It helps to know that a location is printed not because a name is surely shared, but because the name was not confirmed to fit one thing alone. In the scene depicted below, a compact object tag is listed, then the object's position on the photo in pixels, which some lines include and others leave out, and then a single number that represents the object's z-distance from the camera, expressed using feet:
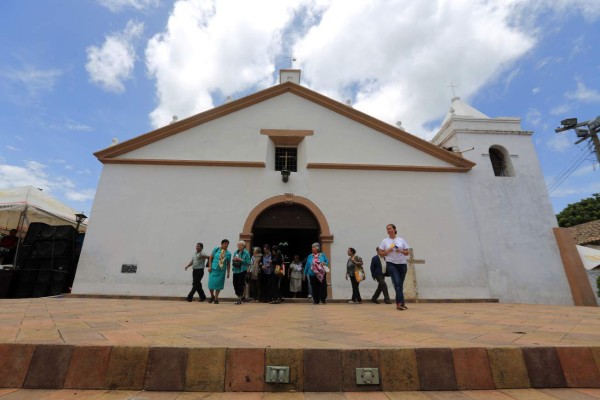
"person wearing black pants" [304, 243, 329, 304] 26.53
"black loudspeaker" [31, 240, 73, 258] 29.32
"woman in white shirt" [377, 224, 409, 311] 19.57
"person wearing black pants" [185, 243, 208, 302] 26.65
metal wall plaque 30.17
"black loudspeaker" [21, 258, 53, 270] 29.04
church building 31.14
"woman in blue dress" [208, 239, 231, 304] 25.07
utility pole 40.29
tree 85.10
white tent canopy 33.47
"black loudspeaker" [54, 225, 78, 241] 30.43
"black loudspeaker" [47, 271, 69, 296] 28.99
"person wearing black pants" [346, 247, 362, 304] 28.32
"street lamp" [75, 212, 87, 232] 36.63
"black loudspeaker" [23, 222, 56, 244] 29.91
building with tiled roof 48.41
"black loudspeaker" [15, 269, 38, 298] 28.02
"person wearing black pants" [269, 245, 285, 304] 27.17
